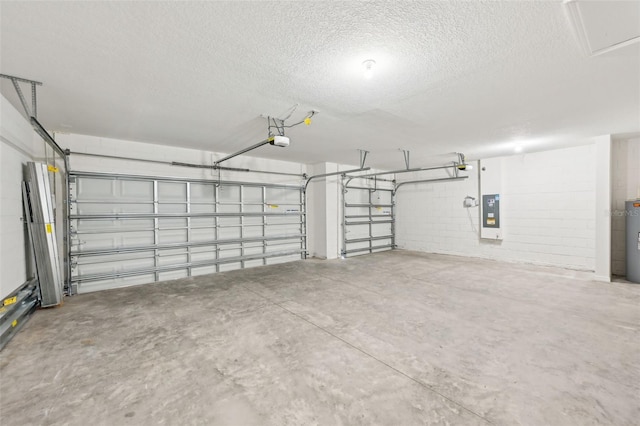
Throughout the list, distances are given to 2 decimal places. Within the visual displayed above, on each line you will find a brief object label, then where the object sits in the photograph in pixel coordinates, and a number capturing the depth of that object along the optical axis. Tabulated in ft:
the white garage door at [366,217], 24.04
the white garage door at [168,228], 13.88
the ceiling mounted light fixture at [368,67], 7.06
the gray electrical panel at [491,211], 20.85
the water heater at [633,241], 14.28
